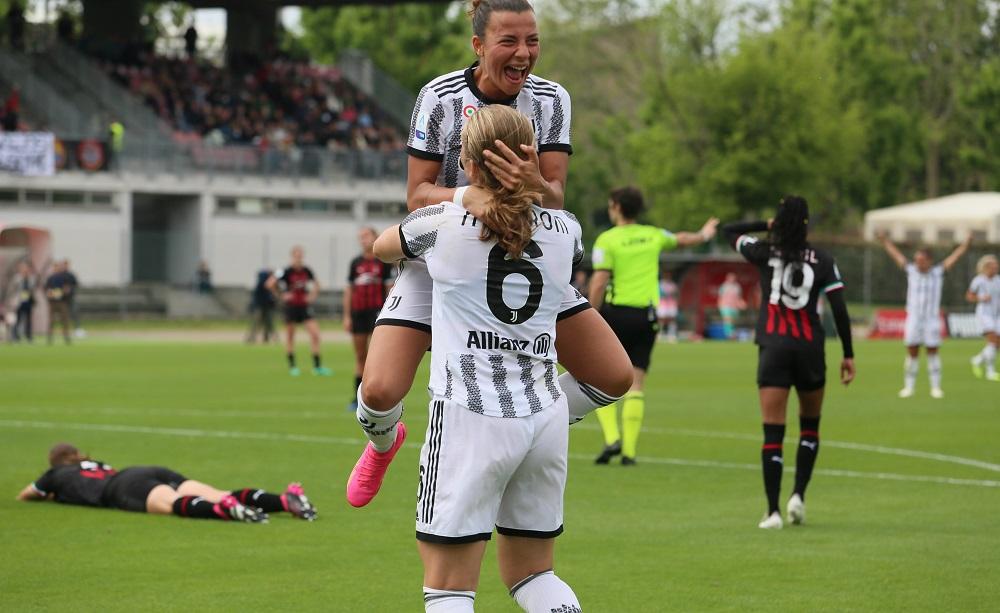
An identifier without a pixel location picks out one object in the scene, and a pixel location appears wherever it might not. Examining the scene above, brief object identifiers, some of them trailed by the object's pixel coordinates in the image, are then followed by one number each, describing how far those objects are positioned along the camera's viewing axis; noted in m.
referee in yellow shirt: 13.30
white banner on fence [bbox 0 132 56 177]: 48.53
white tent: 48.56
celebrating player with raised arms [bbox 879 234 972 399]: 23.05
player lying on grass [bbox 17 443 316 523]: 10.23
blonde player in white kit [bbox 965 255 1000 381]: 27.30
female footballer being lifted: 5.29
